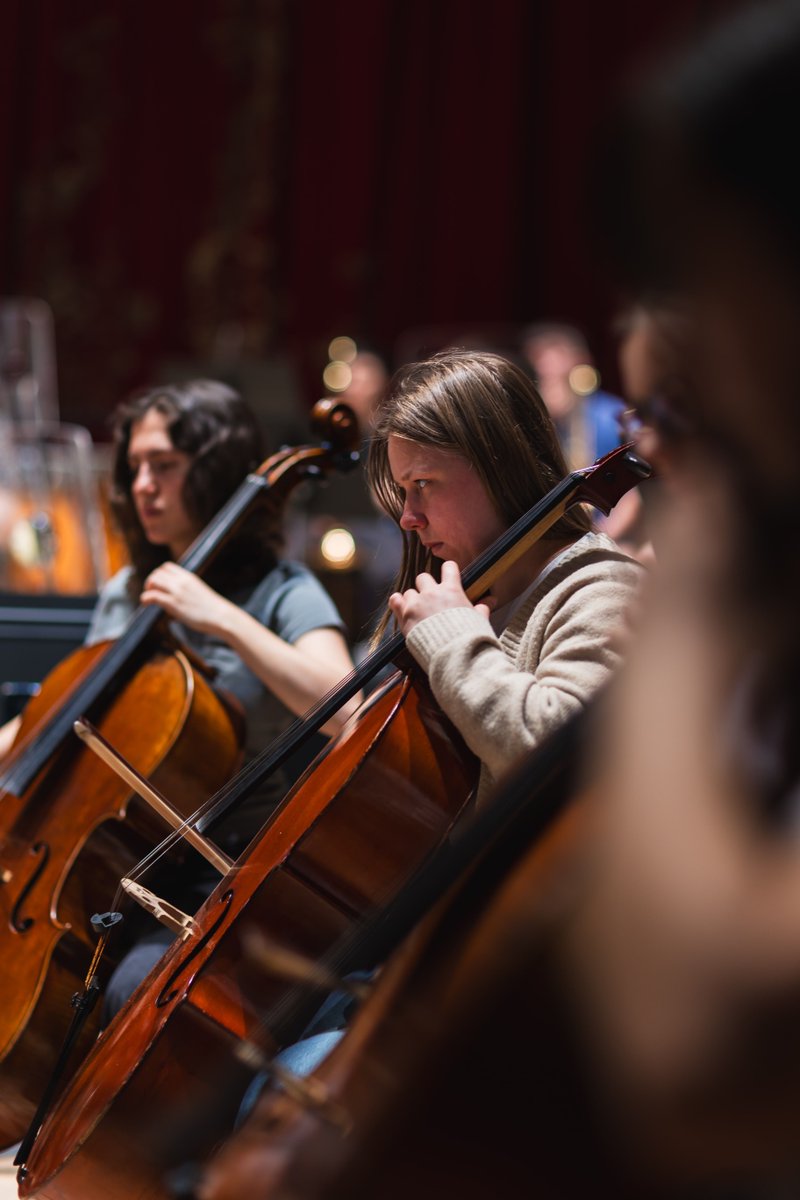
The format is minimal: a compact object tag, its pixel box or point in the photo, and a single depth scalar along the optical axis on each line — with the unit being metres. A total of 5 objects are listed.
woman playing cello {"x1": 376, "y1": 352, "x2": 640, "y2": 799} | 4.14
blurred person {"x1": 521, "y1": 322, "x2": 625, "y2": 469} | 7.50
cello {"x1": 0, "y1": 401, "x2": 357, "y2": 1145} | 4.53
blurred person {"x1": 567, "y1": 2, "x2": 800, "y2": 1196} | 2.75
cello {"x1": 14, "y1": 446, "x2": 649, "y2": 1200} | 4.16
